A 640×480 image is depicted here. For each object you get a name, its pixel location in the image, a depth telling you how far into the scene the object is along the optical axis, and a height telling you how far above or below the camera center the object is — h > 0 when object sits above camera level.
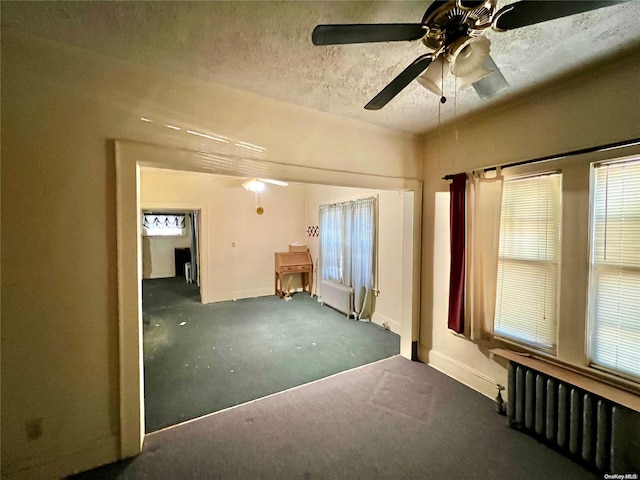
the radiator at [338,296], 4.72 -1.18
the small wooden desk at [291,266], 6.16 -0.77
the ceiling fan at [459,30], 0.96 +0.81
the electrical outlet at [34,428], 1.59 -1.17
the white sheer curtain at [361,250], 4.45 -0.30
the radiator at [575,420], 1.58 -1.22
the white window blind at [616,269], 1.69 -0.23
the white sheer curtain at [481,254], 2.33 -0.19
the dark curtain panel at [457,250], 2.51 -0.16
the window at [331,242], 5.26 -0.20
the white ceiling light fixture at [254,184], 4.98 +0.90
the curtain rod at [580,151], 1.65 +0.56
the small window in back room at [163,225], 8.86 +0.25
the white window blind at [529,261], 2.07 -0.23
